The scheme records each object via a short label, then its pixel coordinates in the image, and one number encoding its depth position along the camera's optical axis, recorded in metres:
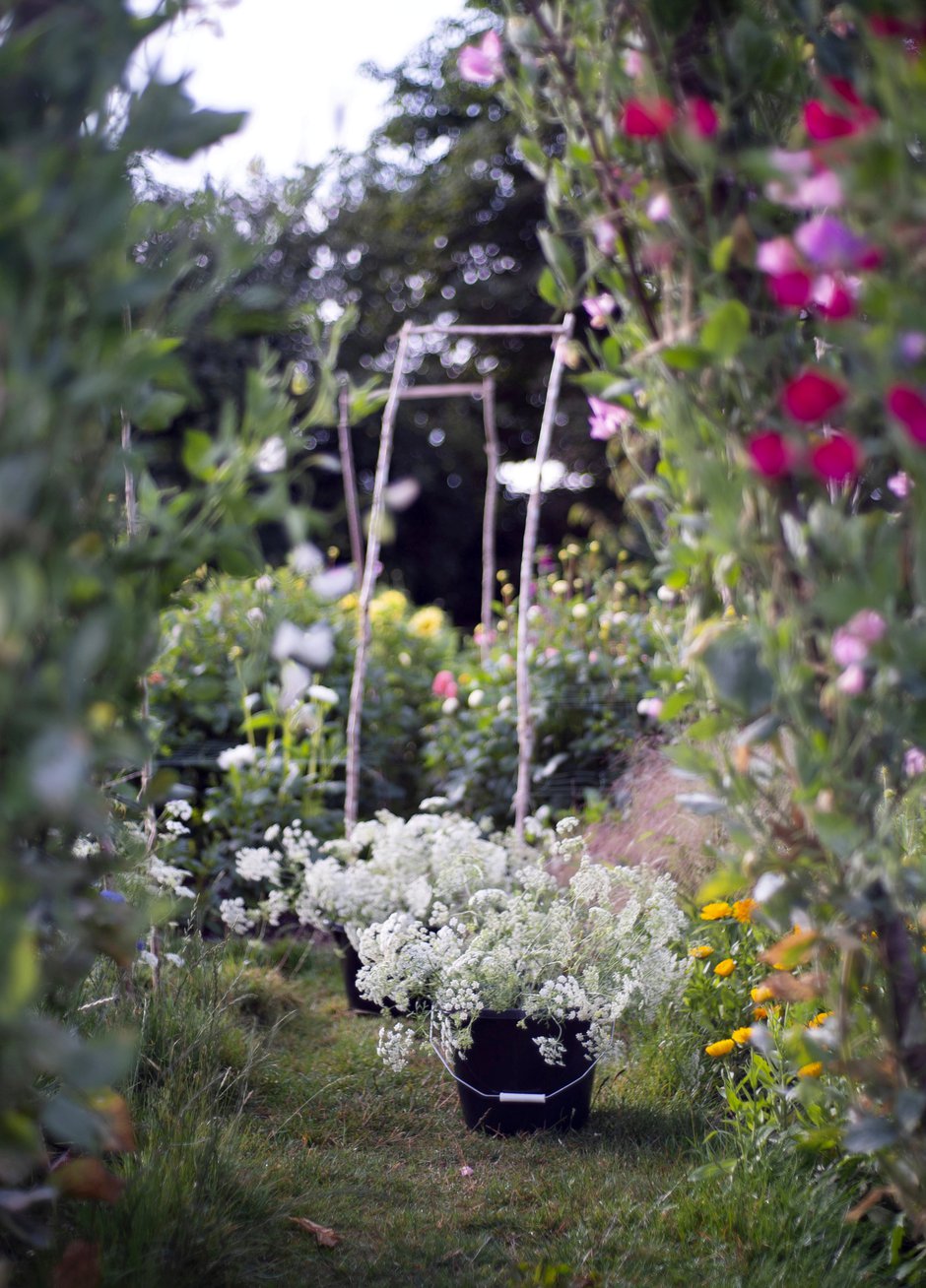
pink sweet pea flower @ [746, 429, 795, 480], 1.21
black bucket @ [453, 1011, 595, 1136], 2.47
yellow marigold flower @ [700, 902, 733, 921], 2.55
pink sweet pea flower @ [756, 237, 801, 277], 1.19
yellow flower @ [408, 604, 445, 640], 6.59
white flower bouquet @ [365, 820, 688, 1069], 2.43
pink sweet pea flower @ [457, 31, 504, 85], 1.58
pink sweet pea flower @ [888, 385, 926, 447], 1.06
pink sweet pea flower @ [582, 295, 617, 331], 1.69
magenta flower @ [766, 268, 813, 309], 1.18
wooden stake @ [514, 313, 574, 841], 3.90
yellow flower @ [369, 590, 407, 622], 6.09
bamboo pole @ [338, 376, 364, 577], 4.79
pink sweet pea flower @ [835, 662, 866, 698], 1.28
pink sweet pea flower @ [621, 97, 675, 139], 1.27
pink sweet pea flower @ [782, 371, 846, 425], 1.12
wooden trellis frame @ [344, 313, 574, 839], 3.93
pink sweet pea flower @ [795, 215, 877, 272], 1.11
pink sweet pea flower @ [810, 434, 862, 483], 1.15
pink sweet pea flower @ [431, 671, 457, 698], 5.24
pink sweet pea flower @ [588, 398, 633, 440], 1.67
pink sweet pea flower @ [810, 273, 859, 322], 1.23
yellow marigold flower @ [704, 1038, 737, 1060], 2.39
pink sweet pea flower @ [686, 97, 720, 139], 1.24
